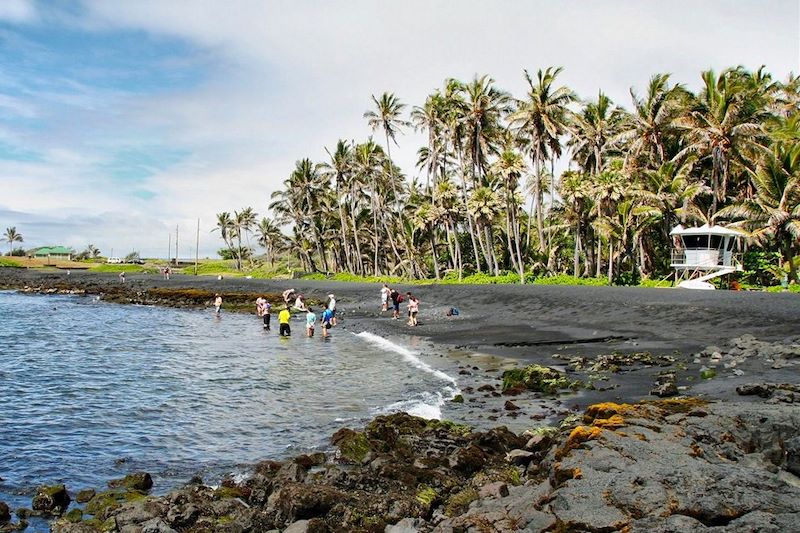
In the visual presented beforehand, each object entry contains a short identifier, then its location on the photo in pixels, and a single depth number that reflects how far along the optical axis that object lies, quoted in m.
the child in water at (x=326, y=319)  30.65
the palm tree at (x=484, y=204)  56.62
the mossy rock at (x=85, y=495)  8.89
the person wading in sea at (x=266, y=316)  34.06
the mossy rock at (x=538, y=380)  15.06
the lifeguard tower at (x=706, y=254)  40.38
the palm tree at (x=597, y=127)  56.38
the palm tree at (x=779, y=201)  37.22
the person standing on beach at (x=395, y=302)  37.50
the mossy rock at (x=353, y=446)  10.38
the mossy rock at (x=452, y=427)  11.48
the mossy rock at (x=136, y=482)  9.43
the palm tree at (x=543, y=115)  53.09
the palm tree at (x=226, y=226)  133.00
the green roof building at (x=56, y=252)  149.62
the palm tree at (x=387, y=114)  71.62
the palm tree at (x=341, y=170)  81.91
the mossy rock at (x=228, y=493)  8.63
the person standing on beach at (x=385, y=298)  41.41
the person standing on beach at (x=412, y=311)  32.88
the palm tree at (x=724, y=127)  41.56
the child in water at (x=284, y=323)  30.88
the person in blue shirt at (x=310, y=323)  30.88
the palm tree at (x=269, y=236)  120.69
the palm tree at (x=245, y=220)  129.62
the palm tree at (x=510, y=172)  55.66
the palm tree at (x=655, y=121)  48.38
